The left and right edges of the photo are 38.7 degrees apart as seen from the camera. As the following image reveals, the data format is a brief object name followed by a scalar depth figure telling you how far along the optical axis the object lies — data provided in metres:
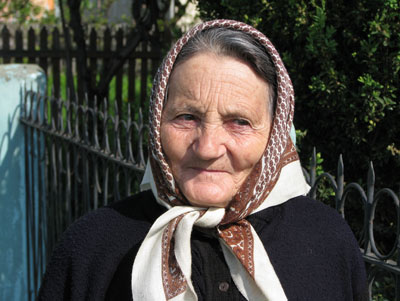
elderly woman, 1.75
